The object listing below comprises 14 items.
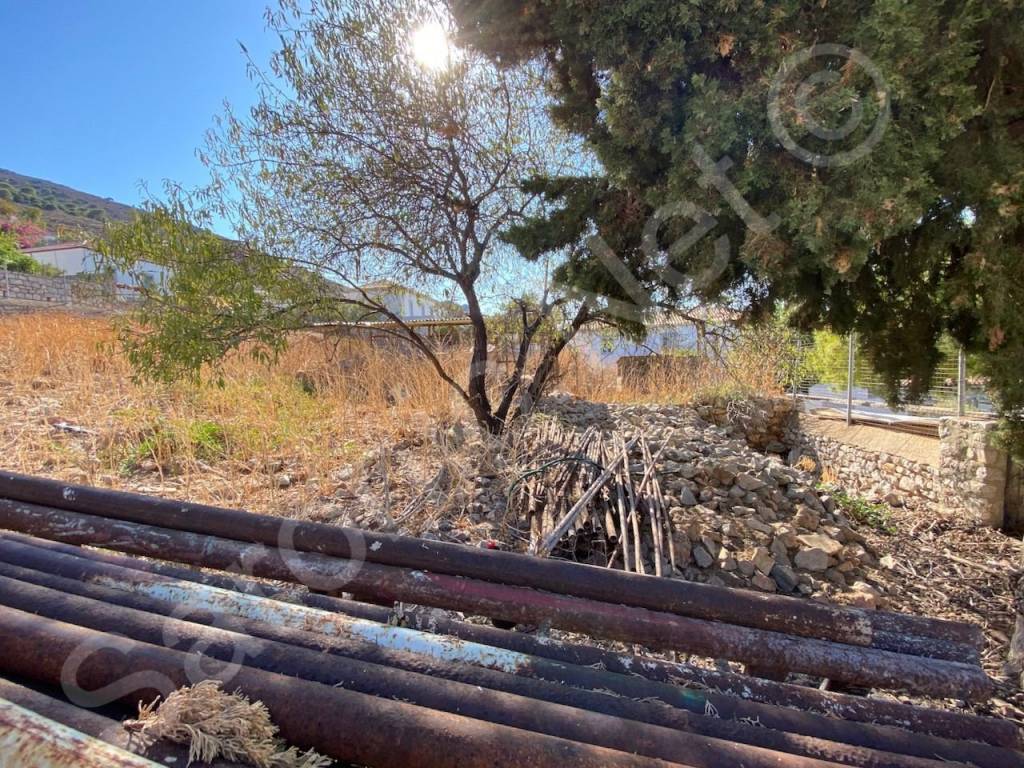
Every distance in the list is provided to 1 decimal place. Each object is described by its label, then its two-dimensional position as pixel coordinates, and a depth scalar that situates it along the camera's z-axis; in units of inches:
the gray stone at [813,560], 117.3
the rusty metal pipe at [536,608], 41.1
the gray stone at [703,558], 113.6
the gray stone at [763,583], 110.5
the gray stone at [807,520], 131.0
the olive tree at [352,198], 121.9
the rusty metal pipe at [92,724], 26.1
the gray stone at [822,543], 120.5
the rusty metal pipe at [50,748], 23.6
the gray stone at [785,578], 112.4
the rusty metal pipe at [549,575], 44.7
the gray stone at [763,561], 113.6
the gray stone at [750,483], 142.3
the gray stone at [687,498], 132.7
